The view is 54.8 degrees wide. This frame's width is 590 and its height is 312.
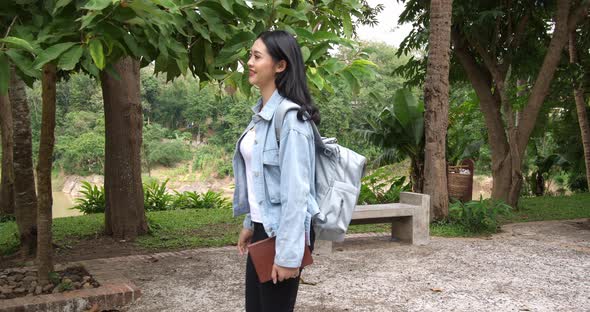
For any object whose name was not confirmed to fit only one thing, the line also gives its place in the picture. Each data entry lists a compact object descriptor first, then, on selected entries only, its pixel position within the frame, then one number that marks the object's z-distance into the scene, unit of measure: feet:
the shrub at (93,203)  38.09
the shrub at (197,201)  40.43
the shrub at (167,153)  106.72
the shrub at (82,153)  99.76
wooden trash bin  39.68
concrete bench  21.97
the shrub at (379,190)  33.65
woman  7.10
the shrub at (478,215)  25.48
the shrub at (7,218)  33.83
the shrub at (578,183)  57.57
